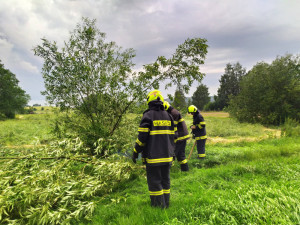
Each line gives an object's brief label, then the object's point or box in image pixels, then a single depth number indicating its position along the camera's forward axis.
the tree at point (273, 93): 18.53
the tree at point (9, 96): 29.06
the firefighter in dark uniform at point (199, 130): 6.46
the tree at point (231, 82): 50.36
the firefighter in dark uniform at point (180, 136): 5.10
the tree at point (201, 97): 56.50
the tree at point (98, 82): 5.32
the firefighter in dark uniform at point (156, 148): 2.98
